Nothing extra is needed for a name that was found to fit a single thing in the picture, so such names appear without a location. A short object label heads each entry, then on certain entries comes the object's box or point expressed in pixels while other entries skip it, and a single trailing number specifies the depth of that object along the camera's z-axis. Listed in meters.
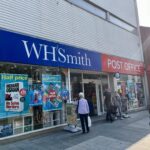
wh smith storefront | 5.70
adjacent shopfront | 10.27
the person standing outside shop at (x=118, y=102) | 9.27
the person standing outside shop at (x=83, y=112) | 6.57
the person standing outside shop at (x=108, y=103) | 8.62
